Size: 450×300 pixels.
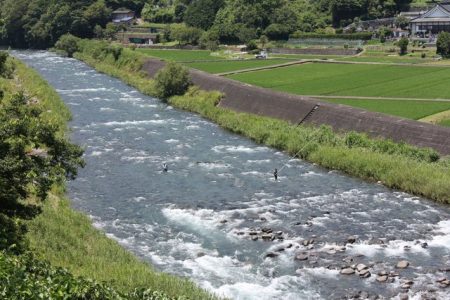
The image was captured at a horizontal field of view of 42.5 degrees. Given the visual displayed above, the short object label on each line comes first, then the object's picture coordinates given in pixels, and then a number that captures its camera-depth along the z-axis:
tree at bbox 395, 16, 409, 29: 114.44
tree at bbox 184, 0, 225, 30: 129.75
